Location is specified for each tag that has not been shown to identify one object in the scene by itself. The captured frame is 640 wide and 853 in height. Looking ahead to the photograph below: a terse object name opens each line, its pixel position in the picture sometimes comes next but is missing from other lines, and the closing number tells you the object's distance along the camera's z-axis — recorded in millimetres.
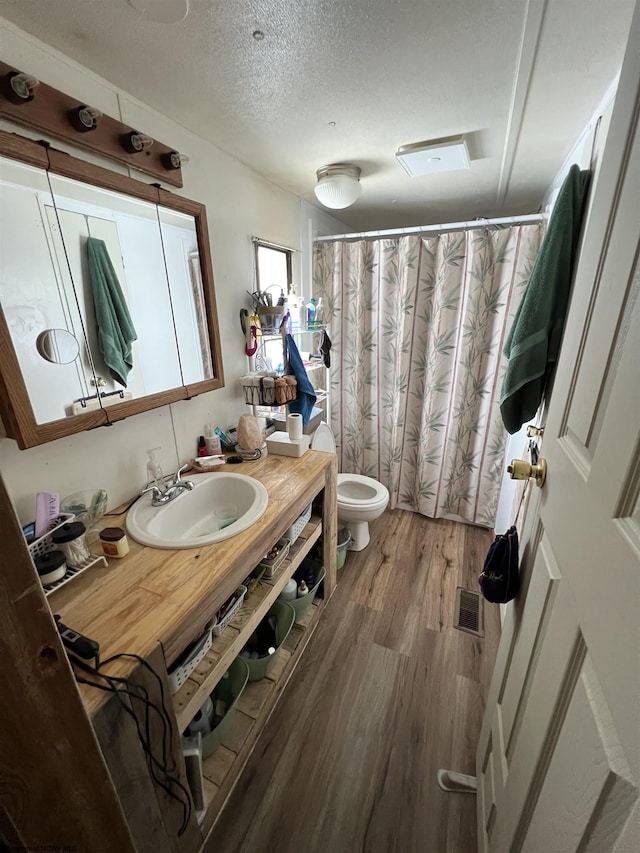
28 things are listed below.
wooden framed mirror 892
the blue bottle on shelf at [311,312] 2152
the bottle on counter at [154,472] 1313
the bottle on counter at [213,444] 1570
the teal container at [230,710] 1101
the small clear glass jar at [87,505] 1039
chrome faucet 1229
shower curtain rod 1827
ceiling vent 1407
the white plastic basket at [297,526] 1407
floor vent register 1700
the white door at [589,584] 405
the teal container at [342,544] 2023
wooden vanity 688
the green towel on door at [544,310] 1104
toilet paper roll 1636
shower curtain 2008
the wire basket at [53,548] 854
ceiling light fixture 1633
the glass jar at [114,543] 977
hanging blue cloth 1834
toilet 2020
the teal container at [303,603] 1561
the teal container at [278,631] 1317
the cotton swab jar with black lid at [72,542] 888
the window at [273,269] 1829
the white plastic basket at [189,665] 885
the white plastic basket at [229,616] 1057
